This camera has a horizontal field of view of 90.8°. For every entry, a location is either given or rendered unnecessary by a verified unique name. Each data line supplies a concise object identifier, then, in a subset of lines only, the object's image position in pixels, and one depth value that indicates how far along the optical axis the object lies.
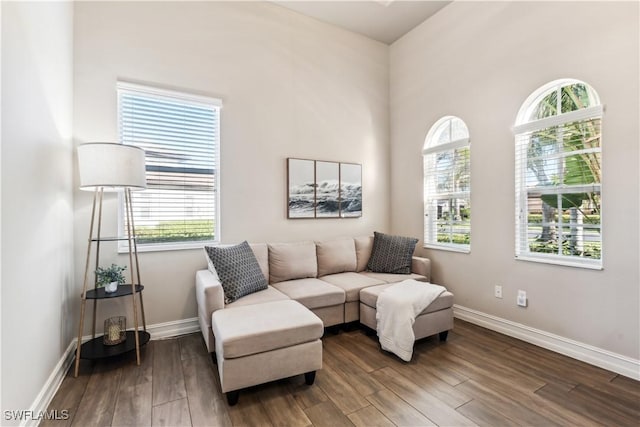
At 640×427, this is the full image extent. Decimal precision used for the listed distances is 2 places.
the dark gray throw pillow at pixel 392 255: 3.62
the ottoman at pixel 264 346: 1.89
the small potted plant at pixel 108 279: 2.53
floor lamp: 2.30
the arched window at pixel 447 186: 3.54
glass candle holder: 2.53
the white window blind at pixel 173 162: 2.94
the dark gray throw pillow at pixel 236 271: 2.64
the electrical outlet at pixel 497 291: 3.13
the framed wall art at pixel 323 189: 3.71
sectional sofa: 2.63
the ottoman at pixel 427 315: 2.67
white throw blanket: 2.50
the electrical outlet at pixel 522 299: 2.92
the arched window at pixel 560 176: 2.52
